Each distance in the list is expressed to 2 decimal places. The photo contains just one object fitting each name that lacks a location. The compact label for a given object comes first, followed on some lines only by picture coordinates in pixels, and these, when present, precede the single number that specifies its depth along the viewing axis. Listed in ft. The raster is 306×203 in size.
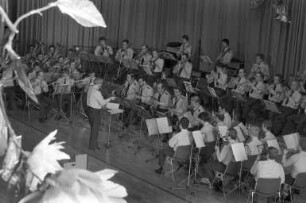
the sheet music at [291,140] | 33.25
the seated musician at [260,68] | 52.24
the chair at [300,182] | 29.43
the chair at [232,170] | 30.81
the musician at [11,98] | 47.41
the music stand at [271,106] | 41.91
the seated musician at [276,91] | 46.24
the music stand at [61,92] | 46.83
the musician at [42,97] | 46.84
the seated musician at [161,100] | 43.65
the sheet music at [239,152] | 30.22
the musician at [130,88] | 46.88
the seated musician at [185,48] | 59.36
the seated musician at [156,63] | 55.84
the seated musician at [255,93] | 46.42
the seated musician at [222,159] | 31.50
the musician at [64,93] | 47.21
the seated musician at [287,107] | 43.52
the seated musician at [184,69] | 54.54
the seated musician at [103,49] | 62.28
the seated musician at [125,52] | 60.23
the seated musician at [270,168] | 28.22
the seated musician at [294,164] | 29.96
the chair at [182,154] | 32.68
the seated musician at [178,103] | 42.38
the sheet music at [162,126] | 37.01
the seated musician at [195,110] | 38.83
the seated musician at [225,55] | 56.90
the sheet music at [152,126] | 36.99
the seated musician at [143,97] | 44.82
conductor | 39.45
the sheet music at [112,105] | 40.68
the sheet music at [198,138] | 32.42
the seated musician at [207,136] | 33.73
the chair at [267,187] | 27.81
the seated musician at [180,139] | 33.35
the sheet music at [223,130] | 34.42
